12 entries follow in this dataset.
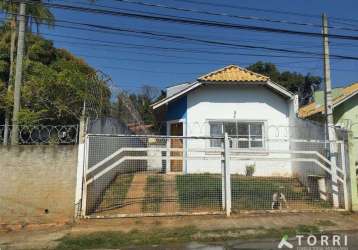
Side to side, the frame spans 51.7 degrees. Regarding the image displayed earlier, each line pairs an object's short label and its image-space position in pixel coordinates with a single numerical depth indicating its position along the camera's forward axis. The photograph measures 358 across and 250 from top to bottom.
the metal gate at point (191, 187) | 8.85
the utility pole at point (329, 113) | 9.55
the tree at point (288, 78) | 42.25
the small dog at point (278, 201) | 9.18
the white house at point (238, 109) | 15.12
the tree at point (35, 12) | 14.61
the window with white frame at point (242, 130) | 15.29
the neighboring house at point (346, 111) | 14.02
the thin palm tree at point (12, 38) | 16.61
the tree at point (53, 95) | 10.96
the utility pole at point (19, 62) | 11.78
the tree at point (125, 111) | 14.14
